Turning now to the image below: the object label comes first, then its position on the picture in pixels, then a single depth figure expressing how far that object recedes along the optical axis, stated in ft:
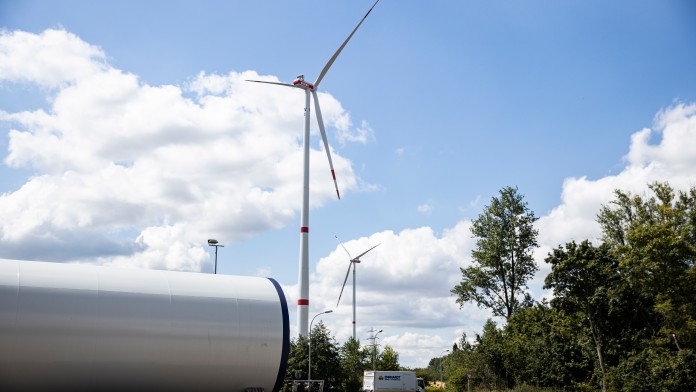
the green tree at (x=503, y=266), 232.94
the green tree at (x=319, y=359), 158.71
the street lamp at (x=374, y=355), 262.67
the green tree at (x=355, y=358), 221.25
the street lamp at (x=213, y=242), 151.84
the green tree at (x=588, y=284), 149.48
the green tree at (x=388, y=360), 293.84
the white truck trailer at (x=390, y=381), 181.82
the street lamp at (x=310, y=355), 154.20
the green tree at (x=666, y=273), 134.00
